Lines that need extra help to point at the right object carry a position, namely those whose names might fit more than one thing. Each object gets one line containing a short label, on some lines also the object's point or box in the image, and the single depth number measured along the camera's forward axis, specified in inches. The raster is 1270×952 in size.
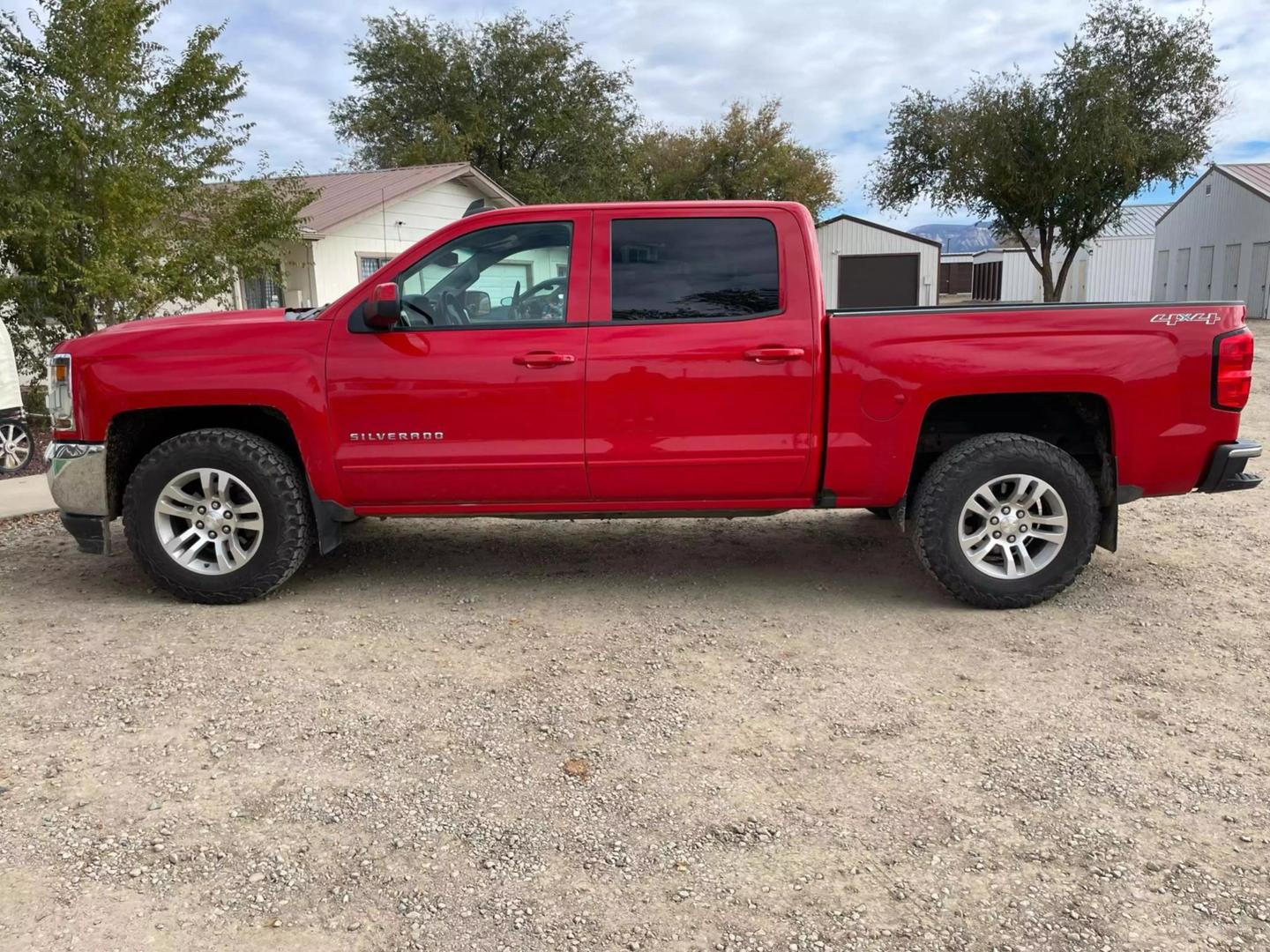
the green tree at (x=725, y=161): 1796.3
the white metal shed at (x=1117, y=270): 1664.6
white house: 693.3
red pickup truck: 186.5
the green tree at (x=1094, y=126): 1036.5
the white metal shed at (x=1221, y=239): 1237.7
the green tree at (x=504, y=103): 1429.6
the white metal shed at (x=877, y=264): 1322.6
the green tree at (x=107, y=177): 378.0
